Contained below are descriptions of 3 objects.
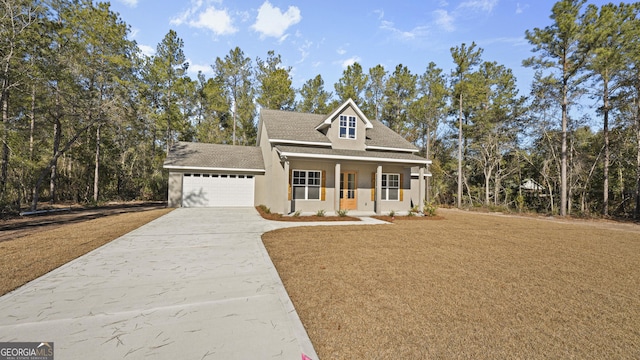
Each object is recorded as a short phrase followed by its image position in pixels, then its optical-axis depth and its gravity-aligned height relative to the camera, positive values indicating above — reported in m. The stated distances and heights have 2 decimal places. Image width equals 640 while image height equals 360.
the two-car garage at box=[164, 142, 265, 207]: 16.41 +0.39
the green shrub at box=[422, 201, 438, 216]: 13.92 -1.31
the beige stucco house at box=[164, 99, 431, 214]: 13.02 +0.91
